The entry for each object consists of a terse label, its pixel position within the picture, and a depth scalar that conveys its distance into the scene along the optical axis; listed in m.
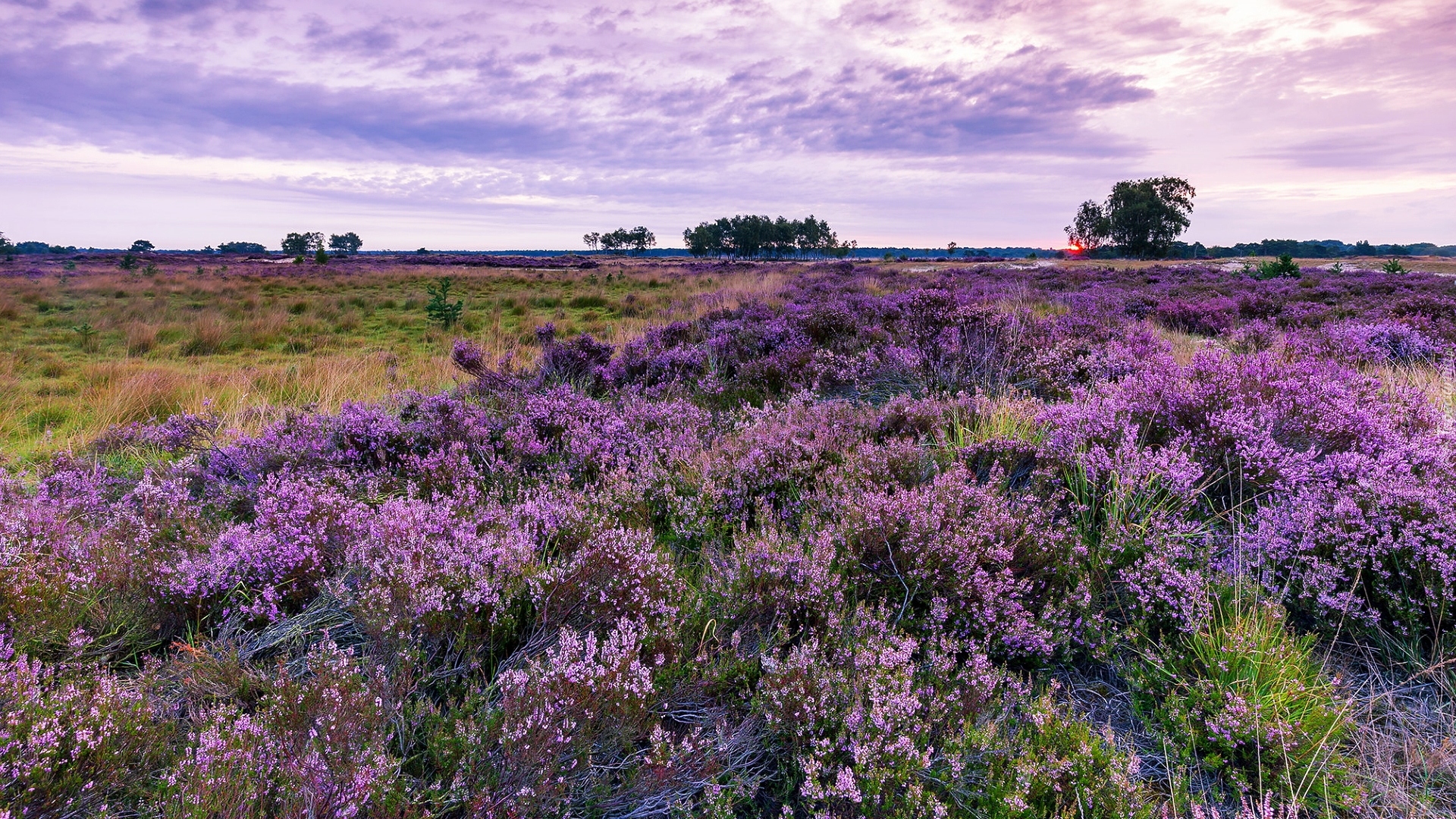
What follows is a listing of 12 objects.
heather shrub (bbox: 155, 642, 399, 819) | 1.64
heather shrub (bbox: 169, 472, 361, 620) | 2.83
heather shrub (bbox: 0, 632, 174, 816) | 1.67
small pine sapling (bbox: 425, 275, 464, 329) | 15.69
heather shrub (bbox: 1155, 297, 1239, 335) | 10.28
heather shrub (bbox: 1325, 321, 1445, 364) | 7.17
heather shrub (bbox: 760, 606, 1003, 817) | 1.94
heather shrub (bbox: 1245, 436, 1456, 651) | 2.60
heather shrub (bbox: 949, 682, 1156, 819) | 1.93
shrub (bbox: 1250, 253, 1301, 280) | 22.12
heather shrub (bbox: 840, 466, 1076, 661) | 2.71
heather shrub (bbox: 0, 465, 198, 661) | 2.49
